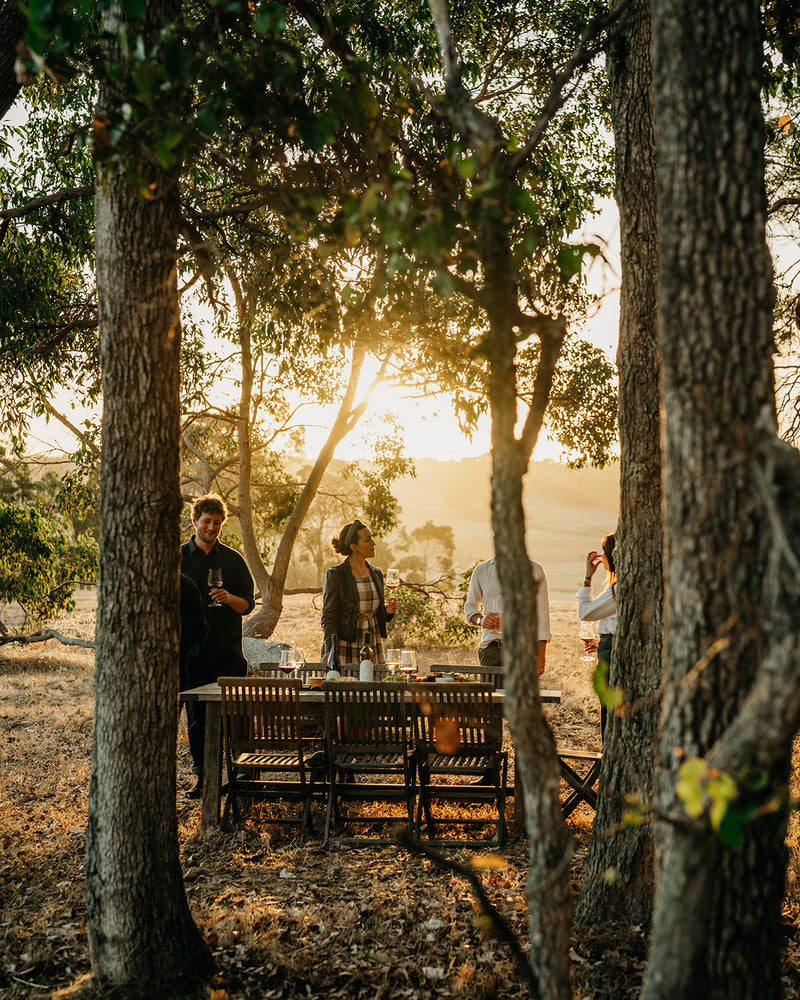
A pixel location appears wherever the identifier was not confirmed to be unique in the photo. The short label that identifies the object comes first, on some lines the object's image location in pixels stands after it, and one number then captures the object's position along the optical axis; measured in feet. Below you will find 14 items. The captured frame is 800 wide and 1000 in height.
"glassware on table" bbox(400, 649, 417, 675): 18.07
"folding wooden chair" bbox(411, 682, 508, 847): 15.93
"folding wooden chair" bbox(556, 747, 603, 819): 16.16
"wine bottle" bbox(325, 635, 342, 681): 17.62
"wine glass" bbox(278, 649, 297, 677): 18.62
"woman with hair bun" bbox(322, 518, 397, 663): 20.51
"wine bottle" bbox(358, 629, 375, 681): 17.70
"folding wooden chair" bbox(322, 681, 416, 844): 16.17
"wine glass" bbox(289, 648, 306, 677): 19.21
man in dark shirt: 19.01
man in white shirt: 19.81
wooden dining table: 16.70
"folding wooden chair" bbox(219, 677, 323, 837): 16.19
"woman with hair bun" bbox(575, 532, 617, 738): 18.45
